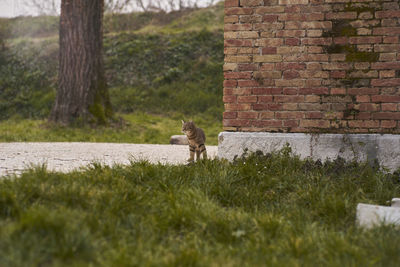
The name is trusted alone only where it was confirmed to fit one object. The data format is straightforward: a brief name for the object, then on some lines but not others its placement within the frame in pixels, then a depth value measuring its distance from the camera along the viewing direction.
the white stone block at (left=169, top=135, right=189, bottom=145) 18.75
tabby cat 11.97
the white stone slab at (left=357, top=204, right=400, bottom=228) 6.54
